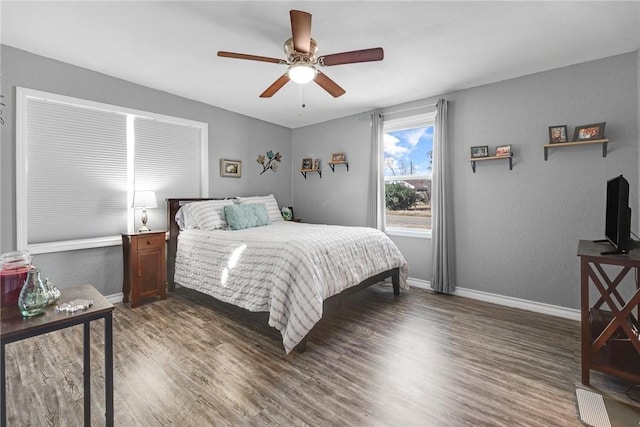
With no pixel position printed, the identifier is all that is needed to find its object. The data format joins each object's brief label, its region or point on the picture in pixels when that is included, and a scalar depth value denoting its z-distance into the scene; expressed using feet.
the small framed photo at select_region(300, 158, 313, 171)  16.67
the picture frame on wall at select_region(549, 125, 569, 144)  9.44
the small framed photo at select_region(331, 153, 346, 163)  14.98
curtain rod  12.28
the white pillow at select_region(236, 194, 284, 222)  14.06
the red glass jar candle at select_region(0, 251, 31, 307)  4.15
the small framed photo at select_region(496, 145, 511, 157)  10.48
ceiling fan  6.18
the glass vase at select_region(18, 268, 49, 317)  3.95
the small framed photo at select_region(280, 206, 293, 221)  15.92
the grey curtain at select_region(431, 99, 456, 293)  11.80
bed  7.58
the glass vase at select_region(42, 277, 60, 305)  4.29
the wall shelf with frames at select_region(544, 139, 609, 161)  8.80
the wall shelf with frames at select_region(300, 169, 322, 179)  16.39
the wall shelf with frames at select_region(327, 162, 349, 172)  15.14
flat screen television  6.07
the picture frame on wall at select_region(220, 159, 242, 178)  14.39
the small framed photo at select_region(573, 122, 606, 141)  8.86
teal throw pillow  11.89
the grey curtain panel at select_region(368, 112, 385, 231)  13.73
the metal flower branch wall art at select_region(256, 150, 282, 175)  16.25
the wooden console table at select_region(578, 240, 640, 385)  5.70
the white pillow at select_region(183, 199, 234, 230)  11.55
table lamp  10.85
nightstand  10.45
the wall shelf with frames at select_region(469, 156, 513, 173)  10.55
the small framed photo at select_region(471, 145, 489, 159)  10.97
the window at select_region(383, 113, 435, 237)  13.09
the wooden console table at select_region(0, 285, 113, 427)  3.63
